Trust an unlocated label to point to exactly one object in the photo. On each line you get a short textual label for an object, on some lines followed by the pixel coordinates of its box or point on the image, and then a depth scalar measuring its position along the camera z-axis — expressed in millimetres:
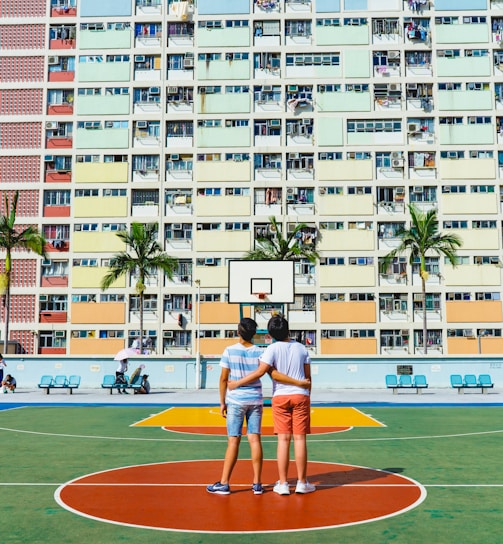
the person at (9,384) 30562
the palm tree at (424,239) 43219
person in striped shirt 7781
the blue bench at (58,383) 30922
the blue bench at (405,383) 30953
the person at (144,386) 30641
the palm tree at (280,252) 42656
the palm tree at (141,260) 44062
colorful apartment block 52000
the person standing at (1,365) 29017
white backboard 25000
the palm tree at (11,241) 41875
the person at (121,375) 30402
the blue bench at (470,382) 30953
